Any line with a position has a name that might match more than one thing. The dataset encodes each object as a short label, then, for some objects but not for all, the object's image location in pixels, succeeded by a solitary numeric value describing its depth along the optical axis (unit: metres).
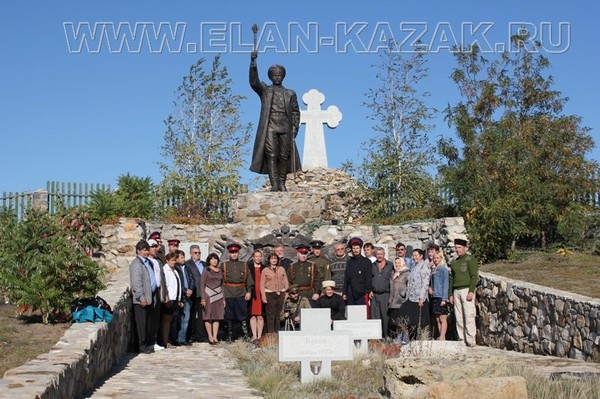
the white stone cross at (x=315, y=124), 22.62
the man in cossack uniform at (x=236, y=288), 11.88
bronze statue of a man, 16.91
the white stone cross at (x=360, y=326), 9.51
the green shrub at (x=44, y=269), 10.55
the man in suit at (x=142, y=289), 10.32
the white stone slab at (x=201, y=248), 15.32
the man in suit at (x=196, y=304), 12.14
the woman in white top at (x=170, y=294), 11.19
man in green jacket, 11.27
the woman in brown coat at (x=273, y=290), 11.61
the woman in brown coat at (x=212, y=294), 11.86
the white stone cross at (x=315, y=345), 8.10
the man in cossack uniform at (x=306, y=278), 11.77
